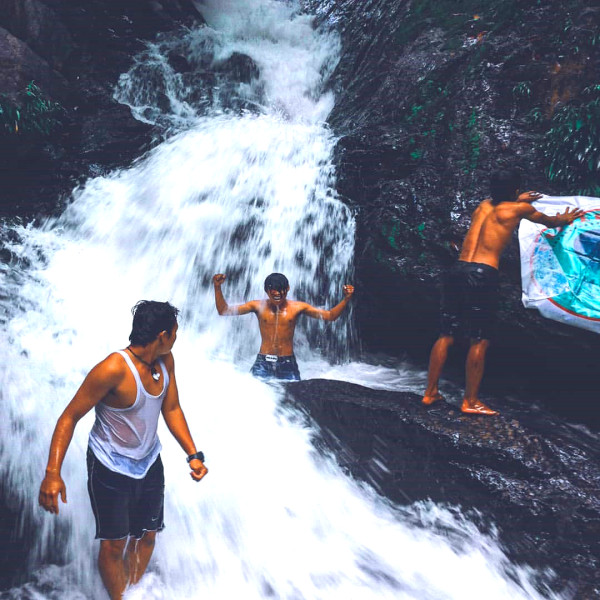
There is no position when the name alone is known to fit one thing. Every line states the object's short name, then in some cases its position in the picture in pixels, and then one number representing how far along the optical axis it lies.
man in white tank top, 2.70
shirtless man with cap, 5.66
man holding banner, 4.69
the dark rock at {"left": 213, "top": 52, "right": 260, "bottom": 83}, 11.92
